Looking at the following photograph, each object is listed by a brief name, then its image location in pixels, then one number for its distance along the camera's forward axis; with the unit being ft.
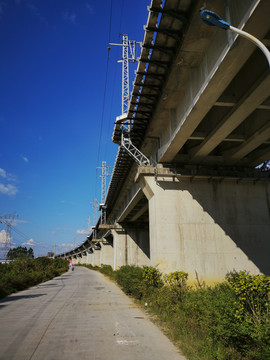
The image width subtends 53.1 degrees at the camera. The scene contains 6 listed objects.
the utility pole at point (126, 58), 64.67
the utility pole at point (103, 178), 195.67
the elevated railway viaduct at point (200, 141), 27.55
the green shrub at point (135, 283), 44.19
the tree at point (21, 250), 473.79
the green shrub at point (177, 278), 38.78
